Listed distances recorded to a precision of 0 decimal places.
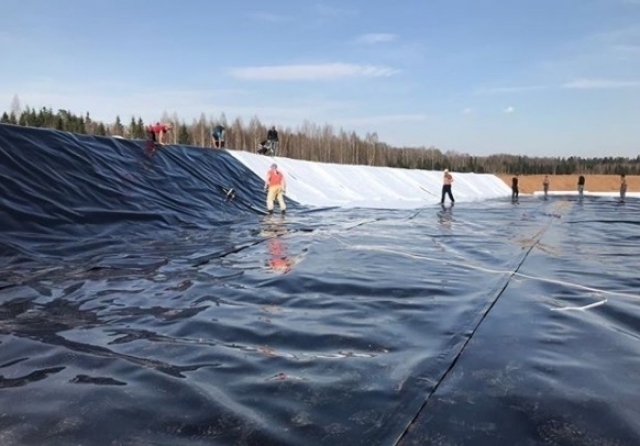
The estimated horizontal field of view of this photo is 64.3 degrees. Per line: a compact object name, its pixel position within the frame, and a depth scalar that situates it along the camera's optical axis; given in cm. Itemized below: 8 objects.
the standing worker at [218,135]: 1877
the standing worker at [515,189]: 2917
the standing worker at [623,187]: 2659
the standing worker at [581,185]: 2937
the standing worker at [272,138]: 2158
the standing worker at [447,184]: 1991
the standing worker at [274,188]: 1263
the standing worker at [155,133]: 1286
